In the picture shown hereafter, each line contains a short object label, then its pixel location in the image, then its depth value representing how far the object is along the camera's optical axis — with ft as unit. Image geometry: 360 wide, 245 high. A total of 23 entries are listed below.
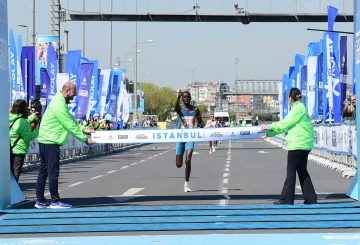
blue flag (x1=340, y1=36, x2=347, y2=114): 105.91
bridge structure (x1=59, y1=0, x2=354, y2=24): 133.08
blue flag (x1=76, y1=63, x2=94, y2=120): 128.67
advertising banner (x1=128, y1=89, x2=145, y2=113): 311.37
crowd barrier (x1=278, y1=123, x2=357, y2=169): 81.89
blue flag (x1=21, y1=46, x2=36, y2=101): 110.32
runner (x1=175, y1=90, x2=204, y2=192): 50.39
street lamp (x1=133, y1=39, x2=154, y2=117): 250.90
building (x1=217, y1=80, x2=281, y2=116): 502.38
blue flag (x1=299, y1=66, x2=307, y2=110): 143.84
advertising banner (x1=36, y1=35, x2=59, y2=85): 112.37
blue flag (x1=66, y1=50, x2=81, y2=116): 122.01
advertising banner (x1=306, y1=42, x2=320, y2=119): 127.65
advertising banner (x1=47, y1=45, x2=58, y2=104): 111.96
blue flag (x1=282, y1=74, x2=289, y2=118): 189.06
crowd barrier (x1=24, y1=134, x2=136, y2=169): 95.44
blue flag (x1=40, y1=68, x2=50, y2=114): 111.44
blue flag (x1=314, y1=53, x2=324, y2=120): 118.93
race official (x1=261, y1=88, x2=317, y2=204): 41.16
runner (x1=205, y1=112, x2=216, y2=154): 140.91
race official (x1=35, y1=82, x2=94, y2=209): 41.37
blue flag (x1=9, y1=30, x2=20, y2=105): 106.15
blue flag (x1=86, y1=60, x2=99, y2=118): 146.51
